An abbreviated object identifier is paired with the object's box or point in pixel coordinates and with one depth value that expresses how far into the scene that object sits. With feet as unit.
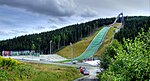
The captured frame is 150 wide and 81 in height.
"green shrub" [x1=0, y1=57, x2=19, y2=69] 74.60
